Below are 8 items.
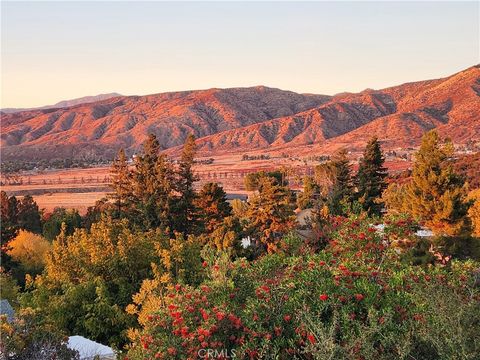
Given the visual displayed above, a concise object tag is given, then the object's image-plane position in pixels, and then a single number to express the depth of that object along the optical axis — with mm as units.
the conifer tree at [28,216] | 49803
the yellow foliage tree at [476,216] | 34438
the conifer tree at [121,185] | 41531
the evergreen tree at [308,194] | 63906
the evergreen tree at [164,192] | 38562
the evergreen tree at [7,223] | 36594
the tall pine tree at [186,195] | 39250
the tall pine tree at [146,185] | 38875
